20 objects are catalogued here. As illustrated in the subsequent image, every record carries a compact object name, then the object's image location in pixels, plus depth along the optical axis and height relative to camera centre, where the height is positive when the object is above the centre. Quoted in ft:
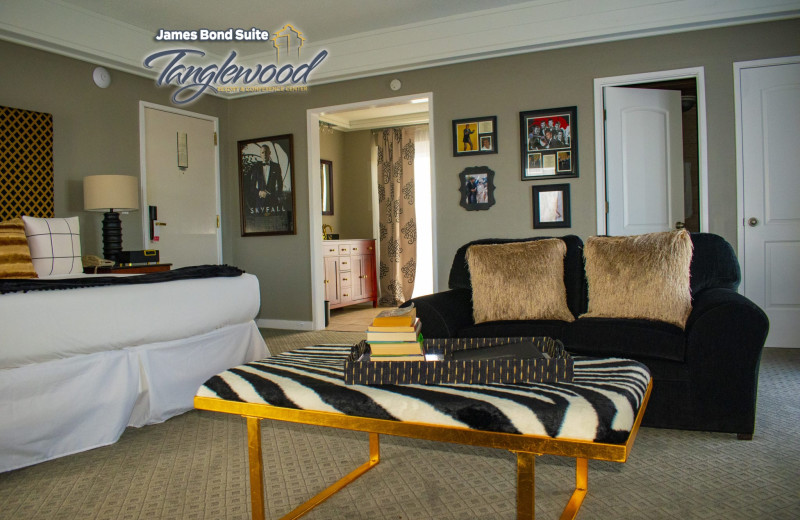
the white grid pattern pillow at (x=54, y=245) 11.75 +0.34
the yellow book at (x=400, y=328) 5.12 -0.73
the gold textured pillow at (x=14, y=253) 10.65 +0.17
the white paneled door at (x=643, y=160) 14.24 +2.18
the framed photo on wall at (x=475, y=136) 15.62 +3.24
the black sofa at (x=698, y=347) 7.11 -1.46
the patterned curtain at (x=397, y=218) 25.50 +1.52
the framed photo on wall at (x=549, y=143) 14.82 +2.81
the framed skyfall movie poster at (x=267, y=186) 18.61 +2.38
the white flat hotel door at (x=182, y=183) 16.92 +2.38
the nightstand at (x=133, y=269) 13.44 -0.27
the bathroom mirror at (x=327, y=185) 25.64 +3.21
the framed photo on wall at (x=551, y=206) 14.90 +1.09
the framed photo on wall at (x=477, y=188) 15.66 +1.74
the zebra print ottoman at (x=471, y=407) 3.96 -1.27
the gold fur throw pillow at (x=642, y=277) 8.41 -0.54
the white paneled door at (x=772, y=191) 13.25 +1.18
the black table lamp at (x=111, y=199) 13.84 +1.54
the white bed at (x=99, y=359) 6.87 -1.46
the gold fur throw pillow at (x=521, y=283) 9.36 -0.63
